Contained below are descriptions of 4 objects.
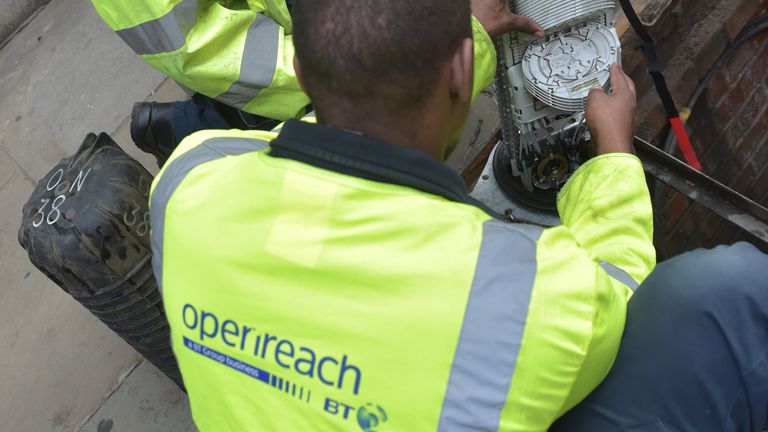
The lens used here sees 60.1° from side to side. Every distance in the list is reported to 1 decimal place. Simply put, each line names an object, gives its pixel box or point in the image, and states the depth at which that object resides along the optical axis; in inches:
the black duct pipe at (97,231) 67.6
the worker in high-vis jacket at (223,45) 67.4
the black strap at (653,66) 76.6
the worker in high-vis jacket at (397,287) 37.4
